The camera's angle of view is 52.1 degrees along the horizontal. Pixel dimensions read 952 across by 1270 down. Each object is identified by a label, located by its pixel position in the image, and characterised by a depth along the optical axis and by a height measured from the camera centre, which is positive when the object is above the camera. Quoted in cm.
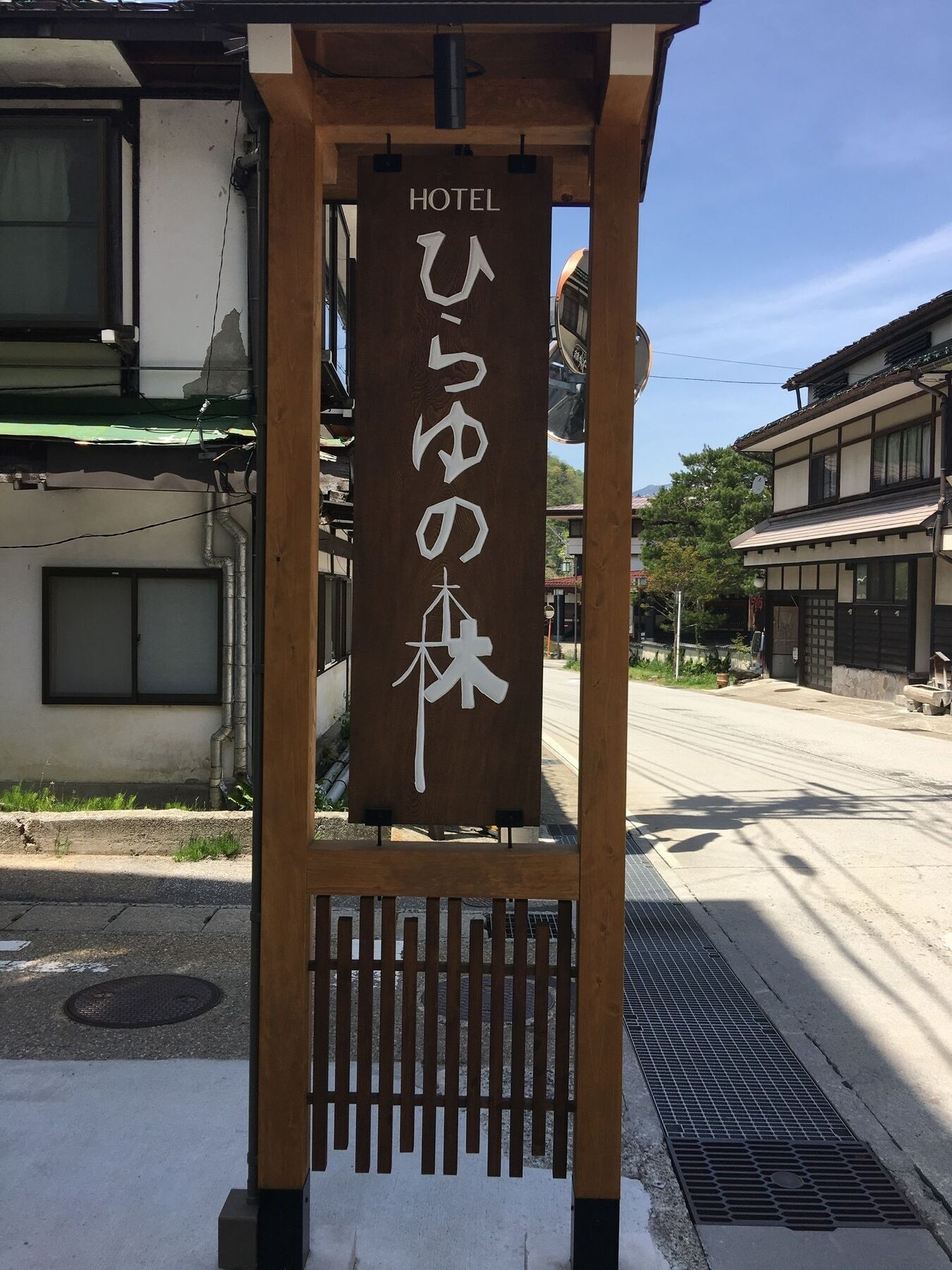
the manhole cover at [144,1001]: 550 -235
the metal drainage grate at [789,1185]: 385 -239
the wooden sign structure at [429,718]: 342 -40
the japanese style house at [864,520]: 2275 +250
